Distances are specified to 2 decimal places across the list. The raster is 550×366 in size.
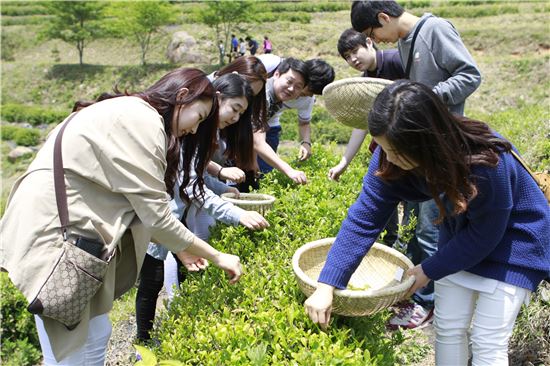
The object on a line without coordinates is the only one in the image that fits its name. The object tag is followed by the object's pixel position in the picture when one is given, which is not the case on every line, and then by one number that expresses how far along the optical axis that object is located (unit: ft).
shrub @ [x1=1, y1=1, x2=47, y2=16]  131.85
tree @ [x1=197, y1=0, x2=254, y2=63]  95.61
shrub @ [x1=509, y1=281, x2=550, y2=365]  8.97
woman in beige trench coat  5.90
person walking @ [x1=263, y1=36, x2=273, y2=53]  80.43
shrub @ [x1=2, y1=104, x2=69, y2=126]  80.86
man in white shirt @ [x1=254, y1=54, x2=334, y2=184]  11.57
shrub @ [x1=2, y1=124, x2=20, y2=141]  72.23
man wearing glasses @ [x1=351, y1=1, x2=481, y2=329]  9.41
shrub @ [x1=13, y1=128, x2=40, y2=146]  71.05
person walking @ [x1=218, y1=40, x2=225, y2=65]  91.90
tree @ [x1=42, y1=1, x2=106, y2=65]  101.19
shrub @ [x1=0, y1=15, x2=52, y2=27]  120.67
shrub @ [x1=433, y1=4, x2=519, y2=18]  88.80
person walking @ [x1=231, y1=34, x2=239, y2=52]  86.79
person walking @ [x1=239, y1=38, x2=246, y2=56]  84.65
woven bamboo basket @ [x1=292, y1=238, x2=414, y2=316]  5.98
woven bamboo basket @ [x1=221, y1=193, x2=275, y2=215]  9.26
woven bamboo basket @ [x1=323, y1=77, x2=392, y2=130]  9.27
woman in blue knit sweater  5.65
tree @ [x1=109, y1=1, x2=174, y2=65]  98.27
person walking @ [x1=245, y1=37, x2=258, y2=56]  82.08
